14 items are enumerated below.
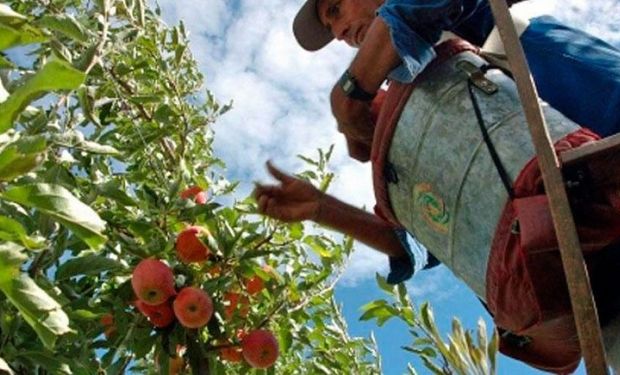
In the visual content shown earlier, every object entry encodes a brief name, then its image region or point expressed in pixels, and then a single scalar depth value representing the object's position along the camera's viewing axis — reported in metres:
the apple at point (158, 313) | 2.37
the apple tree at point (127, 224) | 1.20
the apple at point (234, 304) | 2.62
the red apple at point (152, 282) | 2.21
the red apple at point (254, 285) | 2.63
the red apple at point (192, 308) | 2.29
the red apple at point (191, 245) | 2.40
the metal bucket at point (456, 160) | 1.35
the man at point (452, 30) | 1.45
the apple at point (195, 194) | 2.71
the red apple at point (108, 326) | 2.33
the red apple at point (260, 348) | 2.44
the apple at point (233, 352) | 2.53
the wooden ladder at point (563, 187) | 0.93
